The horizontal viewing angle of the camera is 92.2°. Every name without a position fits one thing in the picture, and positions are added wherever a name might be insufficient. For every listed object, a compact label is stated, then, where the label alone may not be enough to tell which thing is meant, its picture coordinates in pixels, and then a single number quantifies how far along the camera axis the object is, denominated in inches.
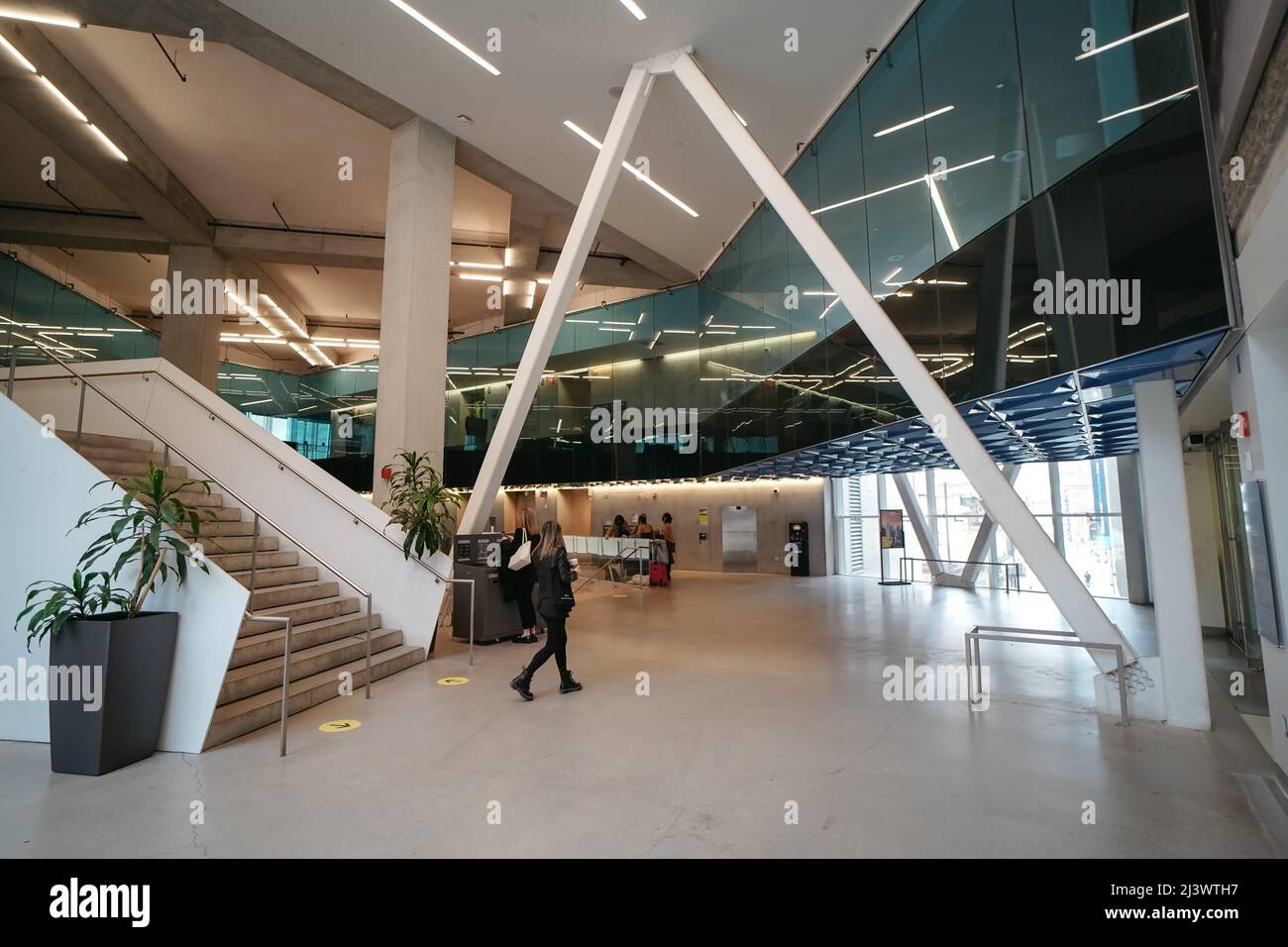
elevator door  780.6
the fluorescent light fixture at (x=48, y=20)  313.6
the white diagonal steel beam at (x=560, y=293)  323.6
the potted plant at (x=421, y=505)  303.0
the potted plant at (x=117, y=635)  156.3
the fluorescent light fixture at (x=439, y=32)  302.4
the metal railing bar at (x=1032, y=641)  197.9
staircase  198.2
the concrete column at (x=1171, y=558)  195.8
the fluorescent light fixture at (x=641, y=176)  389.1
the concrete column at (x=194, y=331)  532.1
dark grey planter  156.1
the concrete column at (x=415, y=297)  367.6
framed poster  601.9
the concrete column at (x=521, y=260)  532.1
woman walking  227.9
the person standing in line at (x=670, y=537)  664.2
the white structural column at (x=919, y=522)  628.7
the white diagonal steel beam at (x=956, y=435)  208.1
